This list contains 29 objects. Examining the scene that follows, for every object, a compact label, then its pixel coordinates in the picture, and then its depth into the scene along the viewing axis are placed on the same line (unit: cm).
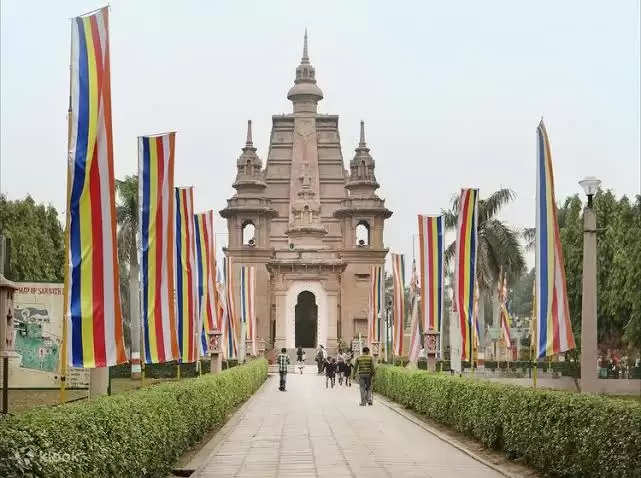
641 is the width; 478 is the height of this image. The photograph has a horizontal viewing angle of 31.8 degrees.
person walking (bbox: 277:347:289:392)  4103
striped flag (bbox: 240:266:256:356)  4803
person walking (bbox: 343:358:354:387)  4828
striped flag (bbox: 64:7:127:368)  1317
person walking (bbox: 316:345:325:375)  6275
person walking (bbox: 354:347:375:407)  3067
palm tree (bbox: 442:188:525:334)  6059
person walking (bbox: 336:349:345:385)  4840
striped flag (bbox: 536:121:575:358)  1684
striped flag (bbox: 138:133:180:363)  1962
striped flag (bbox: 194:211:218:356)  2923
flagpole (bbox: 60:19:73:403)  1301
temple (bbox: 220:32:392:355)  8819
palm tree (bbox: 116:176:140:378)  5119
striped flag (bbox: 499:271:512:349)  5750
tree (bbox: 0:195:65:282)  5294
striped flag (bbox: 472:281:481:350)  4552
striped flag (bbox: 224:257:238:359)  4159
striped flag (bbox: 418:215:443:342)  3062
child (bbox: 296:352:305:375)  6471
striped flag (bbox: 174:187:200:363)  2280
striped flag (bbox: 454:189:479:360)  2759
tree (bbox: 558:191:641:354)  4622
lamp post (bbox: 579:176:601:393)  1586
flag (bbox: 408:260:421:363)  3622
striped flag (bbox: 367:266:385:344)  4672
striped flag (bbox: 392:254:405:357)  4166
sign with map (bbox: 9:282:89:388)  2100
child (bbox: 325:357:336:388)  4559
